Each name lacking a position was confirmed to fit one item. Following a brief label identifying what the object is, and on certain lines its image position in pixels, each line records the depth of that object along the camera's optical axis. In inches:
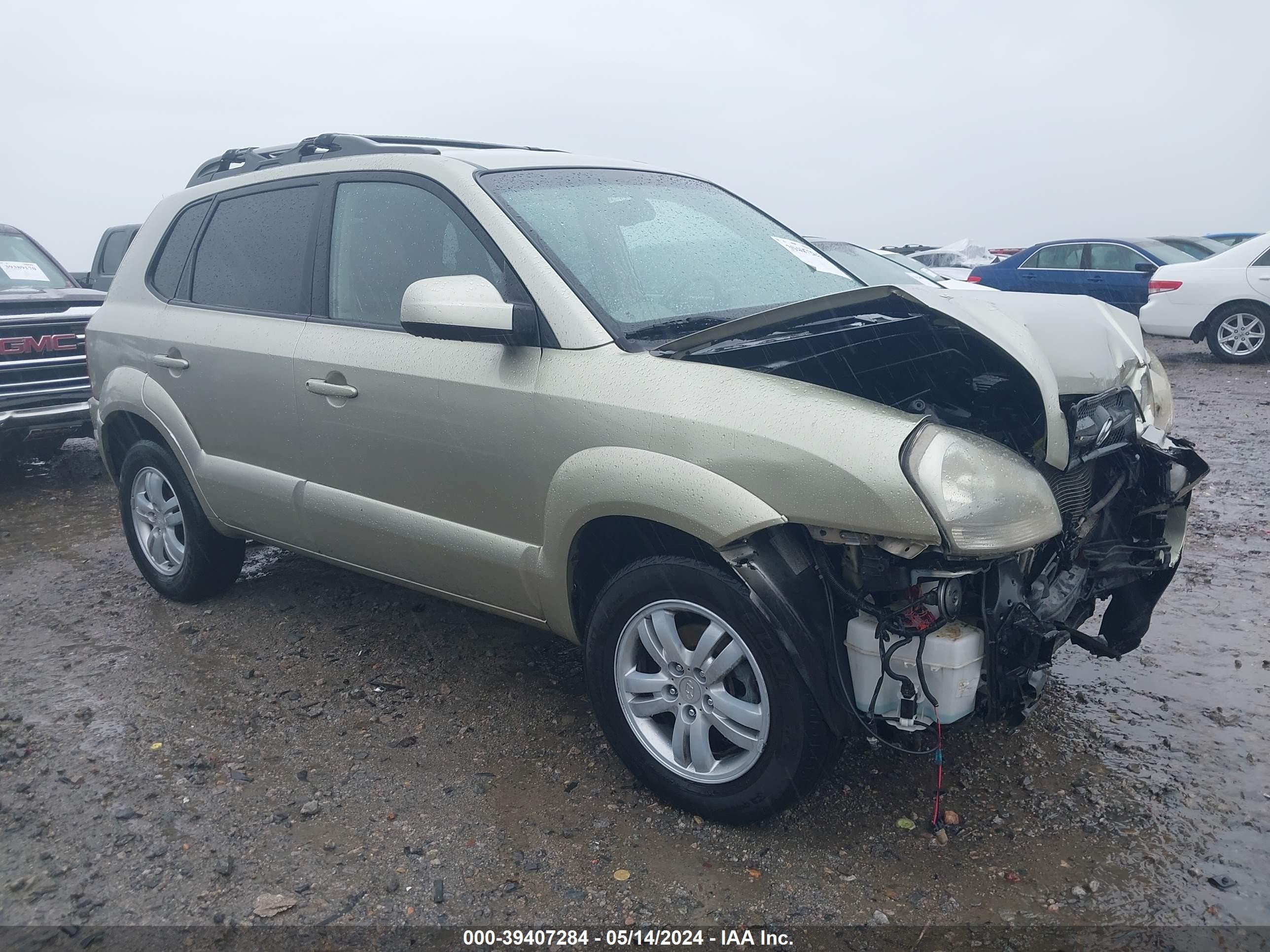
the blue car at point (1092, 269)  537.0
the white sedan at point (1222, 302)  427.2
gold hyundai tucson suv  96.3
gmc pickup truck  267.0
